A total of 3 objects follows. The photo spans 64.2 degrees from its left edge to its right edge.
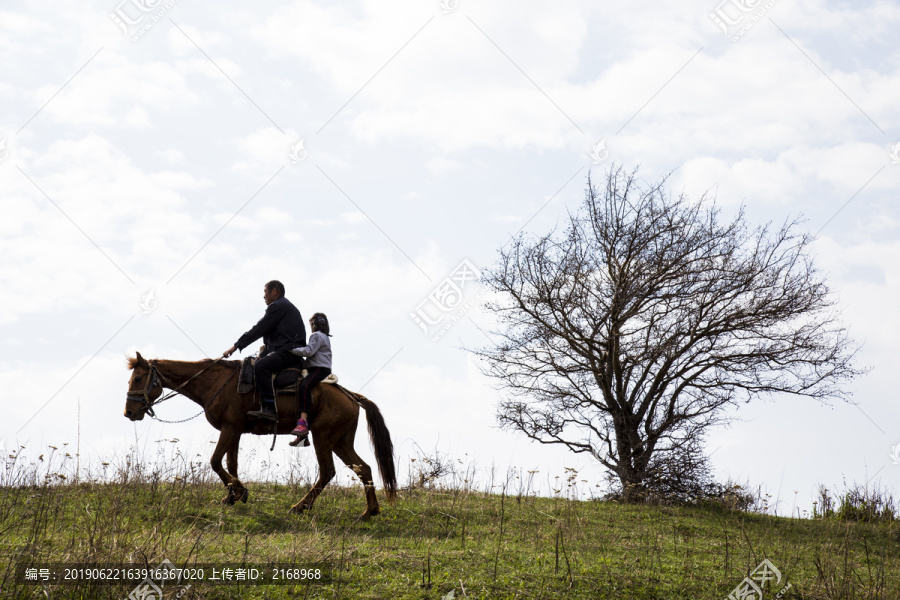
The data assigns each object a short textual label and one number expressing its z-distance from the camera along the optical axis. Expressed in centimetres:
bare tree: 1616
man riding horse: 1059
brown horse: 1050
